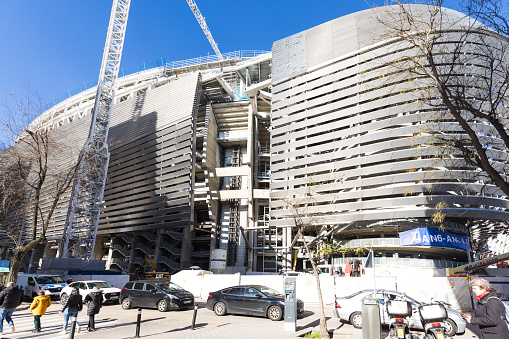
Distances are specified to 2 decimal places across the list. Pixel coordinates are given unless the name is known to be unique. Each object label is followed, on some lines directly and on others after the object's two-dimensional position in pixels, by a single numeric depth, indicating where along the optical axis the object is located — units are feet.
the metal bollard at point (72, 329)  29.25
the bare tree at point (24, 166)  57.88
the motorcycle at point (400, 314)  22.62
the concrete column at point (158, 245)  166.40
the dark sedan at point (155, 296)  52.39
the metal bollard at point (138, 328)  34.05
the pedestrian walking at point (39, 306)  36.22
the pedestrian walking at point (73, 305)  35.91
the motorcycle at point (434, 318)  21.84
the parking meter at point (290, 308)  37.06
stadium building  105.40
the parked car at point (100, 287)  57.20
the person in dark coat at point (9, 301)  35.60
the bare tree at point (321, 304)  32.51
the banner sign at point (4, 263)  99.97
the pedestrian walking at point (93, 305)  38.37
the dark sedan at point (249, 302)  45.88
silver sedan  36.78
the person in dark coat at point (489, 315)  16.19
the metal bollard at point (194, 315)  38.60
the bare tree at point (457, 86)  28.76
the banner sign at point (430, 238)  96.58
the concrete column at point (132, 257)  183.83
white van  66.32
